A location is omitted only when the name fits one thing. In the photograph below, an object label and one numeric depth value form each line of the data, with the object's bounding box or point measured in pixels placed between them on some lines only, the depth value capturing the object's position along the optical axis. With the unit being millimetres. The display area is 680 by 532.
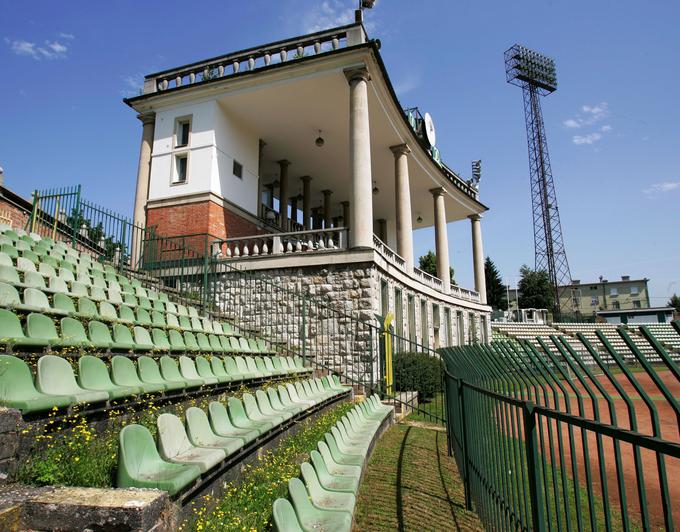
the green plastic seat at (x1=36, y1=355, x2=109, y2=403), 3562
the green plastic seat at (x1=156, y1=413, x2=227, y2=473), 3176
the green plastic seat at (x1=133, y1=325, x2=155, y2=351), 5930
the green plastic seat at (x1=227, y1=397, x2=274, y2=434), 4539
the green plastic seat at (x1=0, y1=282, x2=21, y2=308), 4925
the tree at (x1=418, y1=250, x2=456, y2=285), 53359
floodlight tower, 54500
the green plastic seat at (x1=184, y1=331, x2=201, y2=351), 7080
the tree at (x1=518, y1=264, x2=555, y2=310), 56844
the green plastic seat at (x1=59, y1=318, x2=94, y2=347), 4738
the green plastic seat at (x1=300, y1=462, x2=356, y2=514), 3295
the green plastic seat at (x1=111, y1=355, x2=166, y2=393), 4418
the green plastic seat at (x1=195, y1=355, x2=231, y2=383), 5977
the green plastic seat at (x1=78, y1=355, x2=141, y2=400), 3975
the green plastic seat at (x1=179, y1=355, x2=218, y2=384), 5590
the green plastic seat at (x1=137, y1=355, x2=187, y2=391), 4805
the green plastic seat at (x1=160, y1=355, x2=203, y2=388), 5195
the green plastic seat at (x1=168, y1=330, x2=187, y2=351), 6737
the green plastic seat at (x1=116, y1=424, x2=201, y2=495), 2645
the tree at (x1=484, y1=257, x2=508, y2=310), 63500
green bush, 12570
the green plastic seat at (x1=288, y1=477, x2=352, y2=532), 2916
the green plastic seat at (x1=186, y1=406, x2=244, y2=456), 3657
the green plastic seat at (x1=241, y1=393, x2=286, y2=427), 4988
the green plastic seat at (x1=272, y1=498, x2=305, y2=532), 2516
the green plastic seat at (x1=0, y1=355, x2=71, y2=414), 3017
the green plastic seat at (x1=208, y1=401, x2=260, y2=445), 4109
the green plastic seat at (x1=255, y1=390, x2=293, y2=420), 5418
